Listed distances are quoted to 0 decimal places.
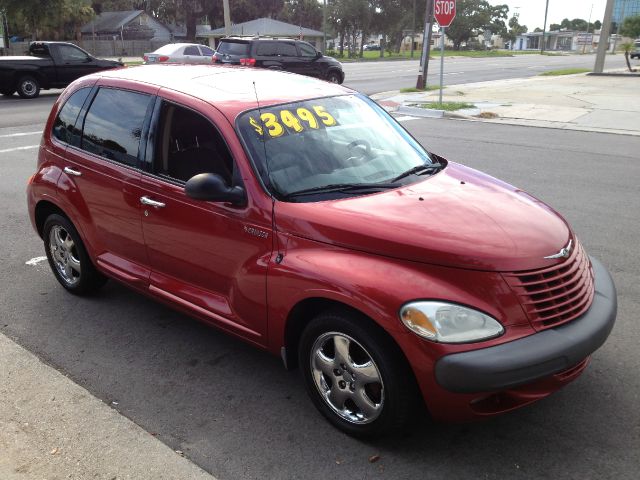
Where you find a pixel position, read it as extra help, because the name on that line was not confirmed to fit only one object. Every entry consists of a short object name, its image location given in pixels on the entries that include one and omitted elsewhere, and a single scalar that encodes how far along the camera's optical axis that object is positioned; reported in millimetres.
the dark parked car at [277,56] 20406
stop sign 15578
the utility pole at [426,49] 20203
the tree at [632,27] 43781
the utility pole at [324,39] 49291
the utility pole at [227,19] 32072
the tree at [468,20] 93062
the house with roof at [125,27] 66875
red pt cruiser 2740
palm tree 33056
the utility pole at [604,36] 27625
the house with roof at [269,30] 51459
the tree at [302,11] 81562
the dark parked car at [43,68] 18688
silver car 24797
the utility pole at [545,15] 80000
